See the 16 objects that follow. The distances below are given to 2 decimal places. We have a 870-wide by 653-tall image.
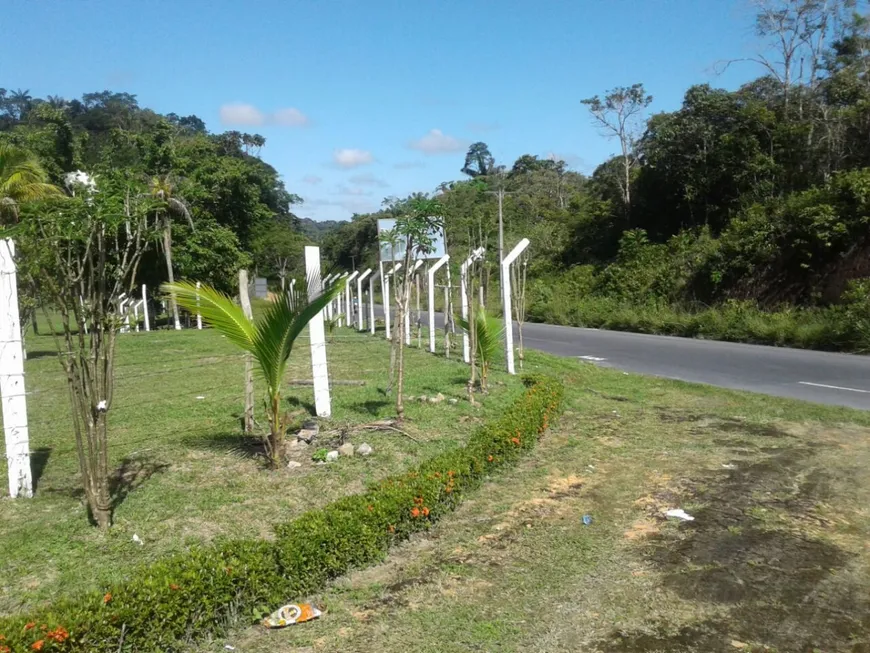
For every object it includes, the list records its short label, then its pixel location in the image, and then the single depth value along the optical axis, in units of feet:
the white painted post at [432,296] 45.43
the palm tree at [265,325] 18.17
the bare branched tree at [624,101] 107.76
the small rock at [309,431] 21.75
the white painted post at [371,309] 62.49
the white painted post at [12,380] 16.39
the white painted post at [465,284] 32.09
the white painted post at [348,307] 75.00
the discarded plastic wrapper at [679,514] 17.26
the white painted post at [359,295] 66.59
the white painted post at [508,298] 34.76
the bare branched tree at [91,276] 13.76
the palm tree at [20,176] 43.88
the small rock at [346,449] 20.58
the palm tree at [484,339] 30.55
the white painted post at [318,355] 22.41
